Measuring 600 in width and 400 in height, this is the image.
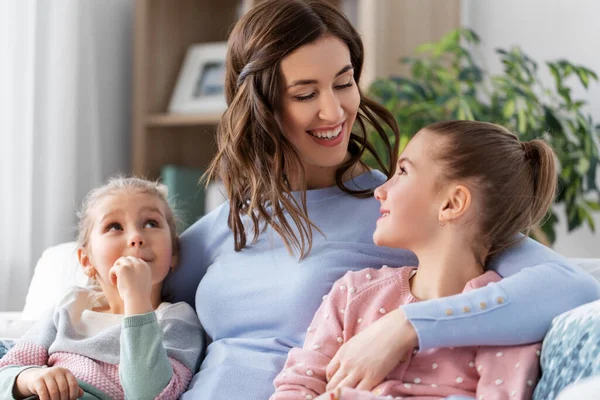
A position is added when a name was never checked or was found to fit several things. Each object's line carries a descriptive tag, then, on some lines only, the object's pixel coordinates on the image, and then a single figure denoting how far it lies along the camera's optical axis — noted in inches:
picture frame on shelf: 125.5
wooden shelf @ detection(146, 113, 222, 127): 122.4
